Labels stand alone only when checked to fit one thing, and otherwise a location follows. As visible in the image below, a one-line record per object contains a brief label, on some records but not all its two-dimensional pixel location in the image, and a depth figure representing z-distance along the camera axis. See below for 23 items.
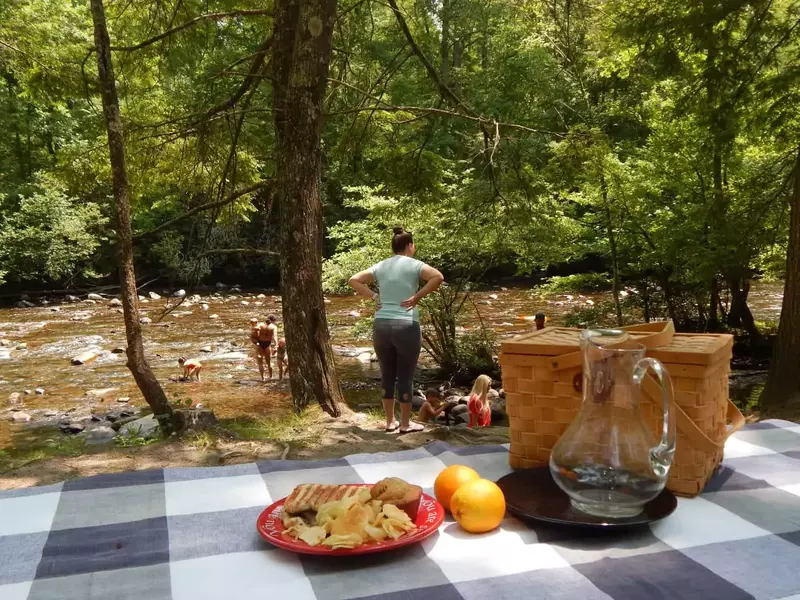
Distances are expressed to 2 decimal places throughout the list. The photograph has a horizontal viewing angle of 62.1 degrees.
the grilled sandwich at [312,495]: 1.24
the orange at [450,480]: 1.35
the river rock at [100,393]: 10.53
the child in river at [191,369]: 11.12
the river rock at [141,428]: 7.76
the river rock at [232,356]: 13.06
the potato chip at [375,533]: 1.15
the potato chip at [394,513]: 1.19
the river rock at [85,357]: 12.67
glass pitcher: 1.21
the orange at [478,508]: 1.24
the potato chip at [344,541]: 1.12
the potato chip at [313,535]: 1.14
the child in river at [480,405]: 7.50
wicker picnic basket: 1.39
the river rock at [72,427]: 8.66
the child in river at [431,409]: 7.91
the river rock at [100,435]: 8.14
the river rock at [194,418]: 5.19
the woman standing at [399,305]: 4.89
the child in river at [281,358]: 11.37
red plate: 1.12
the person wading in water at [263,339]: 11.08
